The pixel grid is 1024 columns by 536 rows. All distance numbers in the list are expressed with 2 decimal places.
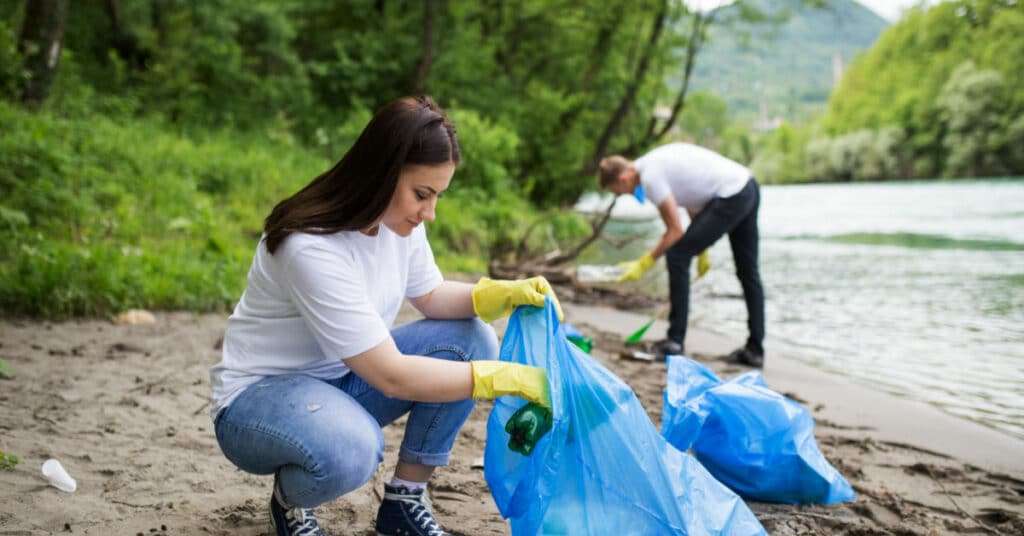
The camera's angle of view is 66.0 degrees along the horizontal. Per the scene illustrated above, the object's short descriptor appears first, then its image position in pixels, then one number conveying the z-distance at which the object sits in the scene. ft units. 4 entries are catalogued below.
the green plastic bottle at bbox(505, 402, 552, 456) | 5.41
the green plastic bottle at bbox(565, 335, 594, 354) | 12.88
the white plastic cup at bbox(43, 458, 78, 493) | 6.83
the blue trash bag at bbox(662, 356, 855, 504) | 7.38
